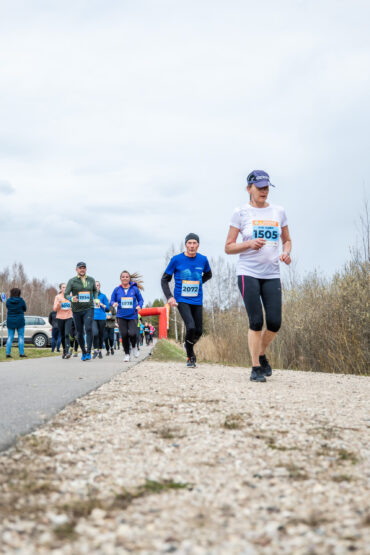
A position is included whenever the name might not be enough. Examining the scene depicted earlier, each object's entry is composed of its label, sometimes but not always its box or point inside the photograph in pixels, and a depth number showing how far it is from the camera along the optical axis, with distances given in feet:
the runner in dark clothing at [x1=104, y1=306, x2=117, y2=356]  54.49
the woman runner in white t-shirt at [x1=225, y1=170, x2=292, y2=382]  20.16
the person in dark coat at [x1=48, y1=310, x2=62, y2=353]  60.13
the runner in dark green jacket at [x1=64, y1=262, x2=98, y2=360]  38.26
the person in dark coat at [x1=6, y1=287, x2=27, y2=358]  44.70
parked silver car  85.51
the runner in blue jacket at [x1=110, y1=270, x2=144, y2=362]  38.47
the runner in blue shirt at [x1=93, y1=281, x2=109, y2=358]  46.65
